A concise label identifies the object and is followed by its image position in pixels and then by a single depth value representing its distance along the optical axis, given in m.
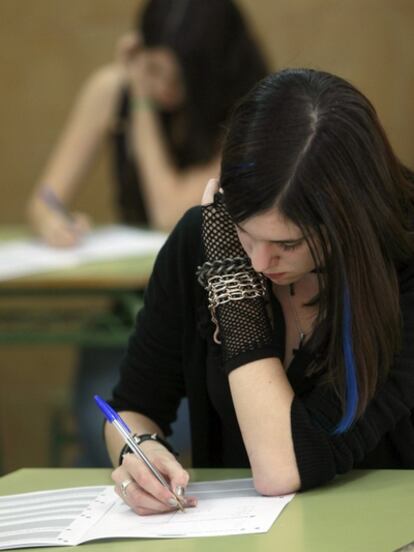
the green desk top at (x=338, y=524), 2.97
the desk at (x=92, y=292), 6.17
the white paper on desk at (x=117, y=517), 3.17
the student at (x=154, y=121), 7.07
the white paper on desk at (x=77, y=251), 6.48
